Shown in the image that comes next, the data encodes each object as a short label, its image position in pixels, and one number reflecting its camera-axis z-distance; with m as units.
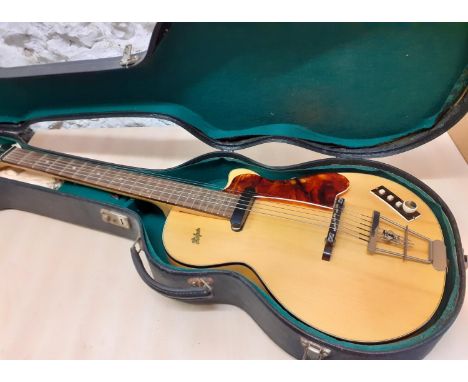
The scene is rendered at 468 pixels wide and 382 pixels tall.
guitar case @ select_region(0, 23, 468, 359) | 0.74
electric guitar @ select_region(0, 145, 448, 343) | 0.68
